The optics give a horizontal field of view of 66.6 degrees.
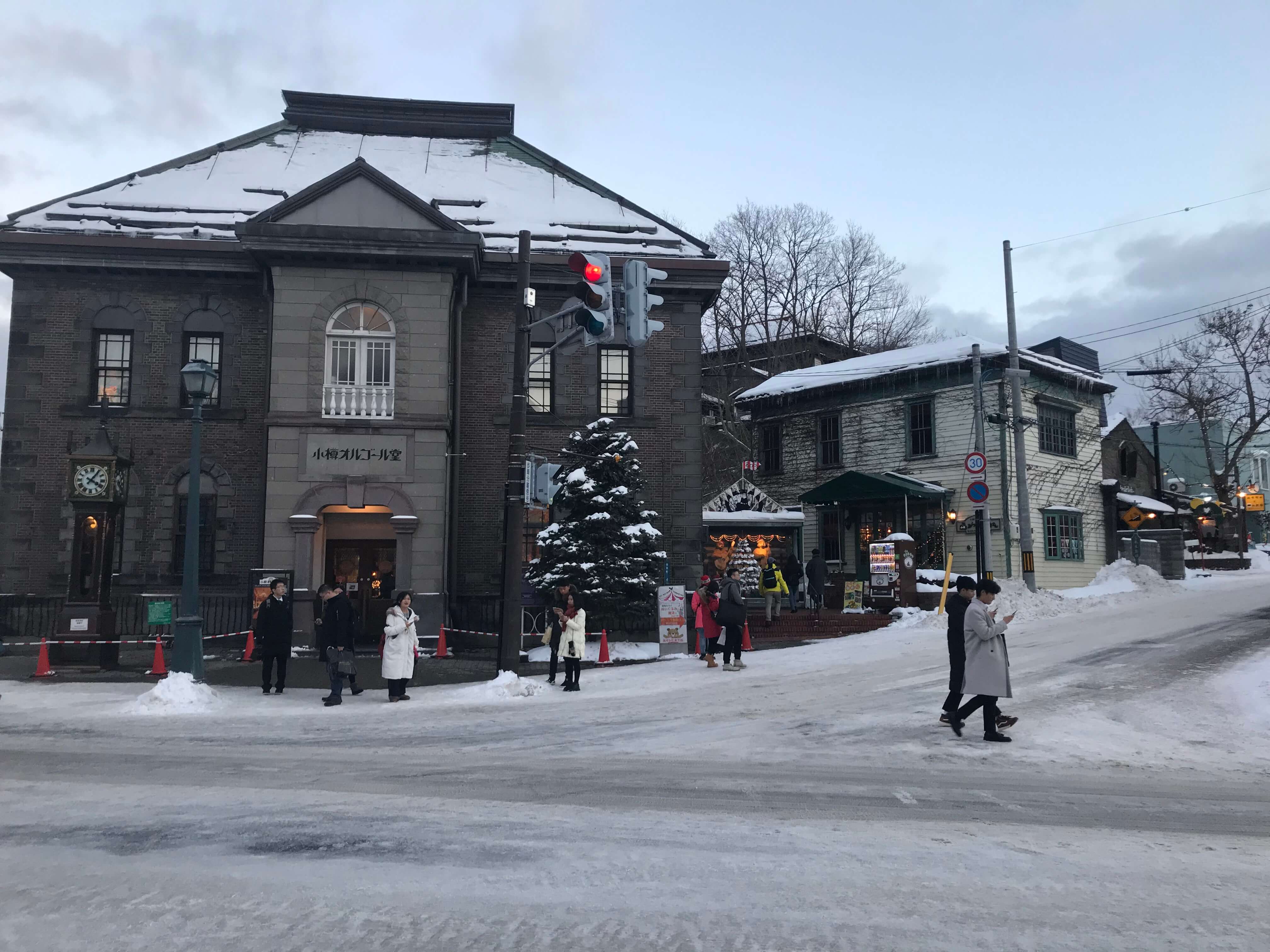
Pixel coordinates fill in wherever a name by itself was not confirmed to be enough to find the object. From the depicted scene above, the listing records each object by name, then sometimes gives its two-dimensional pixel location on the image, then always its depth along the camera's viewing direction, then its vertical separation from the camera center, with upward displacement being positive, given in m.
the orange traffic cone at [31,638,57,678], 15.46 -1.38
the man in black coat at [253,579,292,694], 13.92 -0.77
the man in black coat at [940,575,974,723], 10.59 -0.64
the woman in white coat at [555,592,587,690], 14.25 -0.97
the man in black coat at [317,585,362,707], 13.23 -0.68
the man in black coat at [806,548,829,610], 23.23 -0.08
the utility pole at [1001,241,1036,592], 24.86 +2.51
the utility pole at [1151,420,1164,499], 40.05 +5.28
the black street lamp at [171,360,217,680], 13.62 +0.20
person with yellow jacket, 22.55 -0.20
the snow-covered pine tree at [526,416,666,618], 19.77 +0.82
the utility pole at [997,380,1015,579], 25.83 +2.37
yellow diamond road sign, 31.34 +1.83
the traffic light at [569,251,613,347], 11.98 +3.46
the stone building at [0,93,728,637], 20.50 +5.00
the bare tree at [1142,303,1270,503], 41.16 +8.23
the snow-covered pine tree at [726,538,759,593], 28.59 +0.26
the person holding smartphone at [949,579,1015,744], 10.01 -0.96
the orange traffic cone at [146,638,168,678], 15.66 -1.44
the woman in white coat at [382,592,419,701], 13.24 -0.99
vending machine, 23.92 -0.11
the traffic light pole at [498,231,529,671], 14.20 +1.11
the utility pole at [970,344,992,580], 23.75 +1.36
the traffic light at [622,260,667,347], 11.63 +3.31
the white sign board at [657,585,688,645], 18.20 -0.74
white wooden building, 29.45 +3.74
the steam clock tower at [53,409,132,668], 16.73 +0.66
